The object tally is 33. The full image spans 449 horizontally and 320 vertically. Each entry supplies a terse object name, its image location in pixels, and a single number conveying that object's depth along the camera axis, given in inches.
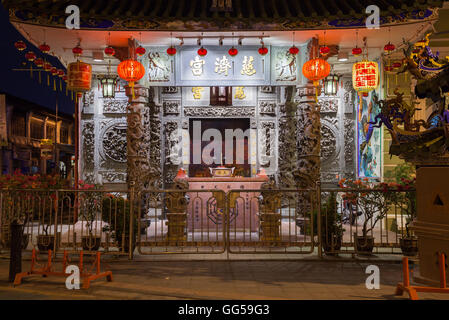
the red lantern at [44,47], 351.3
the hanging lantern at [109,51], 353.4
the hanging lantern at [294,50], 359.6
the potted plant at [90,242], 280.2
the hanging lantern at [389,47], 346.0
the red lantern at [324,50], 348.2
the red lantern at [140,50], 352.5
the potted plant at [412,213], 275.6
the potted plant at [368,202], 270.1
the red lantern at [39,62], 372.3
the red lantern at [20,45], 358.3
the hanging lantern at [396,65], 381.1
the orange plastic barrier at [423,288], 176.7
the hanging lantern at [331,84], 437.4
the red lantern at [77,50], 352.8
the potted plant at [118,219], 280.4
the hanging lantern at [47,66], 387.7
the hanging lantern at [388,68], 390.0
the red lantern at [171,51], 358.5
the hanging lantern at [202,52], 362.6
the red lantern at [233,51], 359.9
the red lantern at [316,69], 347.9
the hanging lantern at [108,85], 450.6
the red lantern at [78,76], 354.6
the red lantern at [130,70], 349.1
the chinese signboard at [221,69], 386.6
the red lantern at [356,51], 349.4
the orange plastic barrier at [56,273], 207.6
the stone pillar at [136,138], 367.6
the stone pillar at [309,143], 371.9
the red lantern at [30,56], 362.0
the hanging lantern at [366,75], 362.3
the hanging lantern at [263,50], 359.3
